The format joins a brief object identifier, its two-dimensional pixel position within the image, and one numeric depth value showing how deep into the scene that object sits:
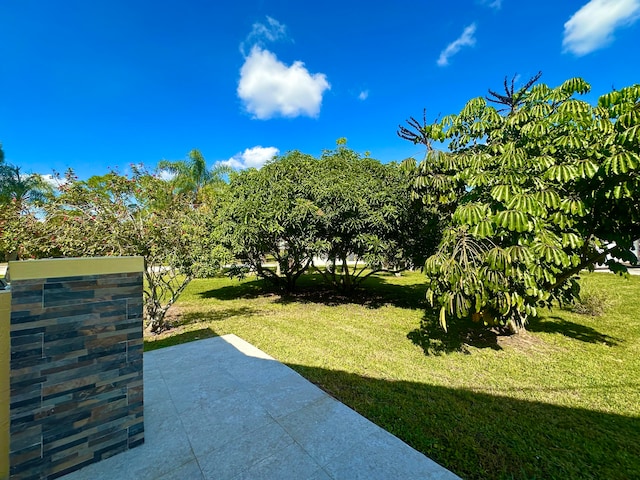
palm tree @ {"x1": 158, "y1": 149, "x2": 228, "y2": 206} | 18.34
